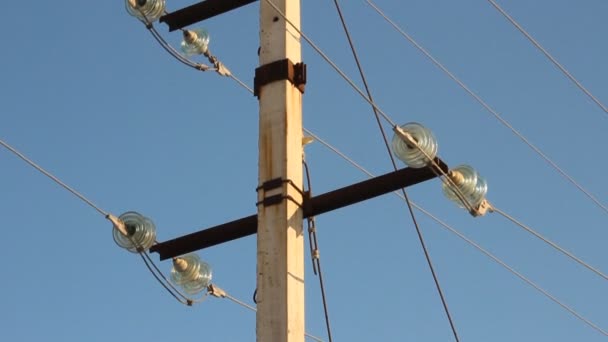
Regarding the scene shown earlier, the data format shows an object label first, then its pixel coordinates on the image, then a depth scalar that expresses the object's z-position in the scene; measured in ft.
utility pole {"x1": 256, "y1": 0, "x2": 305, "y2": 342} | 28.73
